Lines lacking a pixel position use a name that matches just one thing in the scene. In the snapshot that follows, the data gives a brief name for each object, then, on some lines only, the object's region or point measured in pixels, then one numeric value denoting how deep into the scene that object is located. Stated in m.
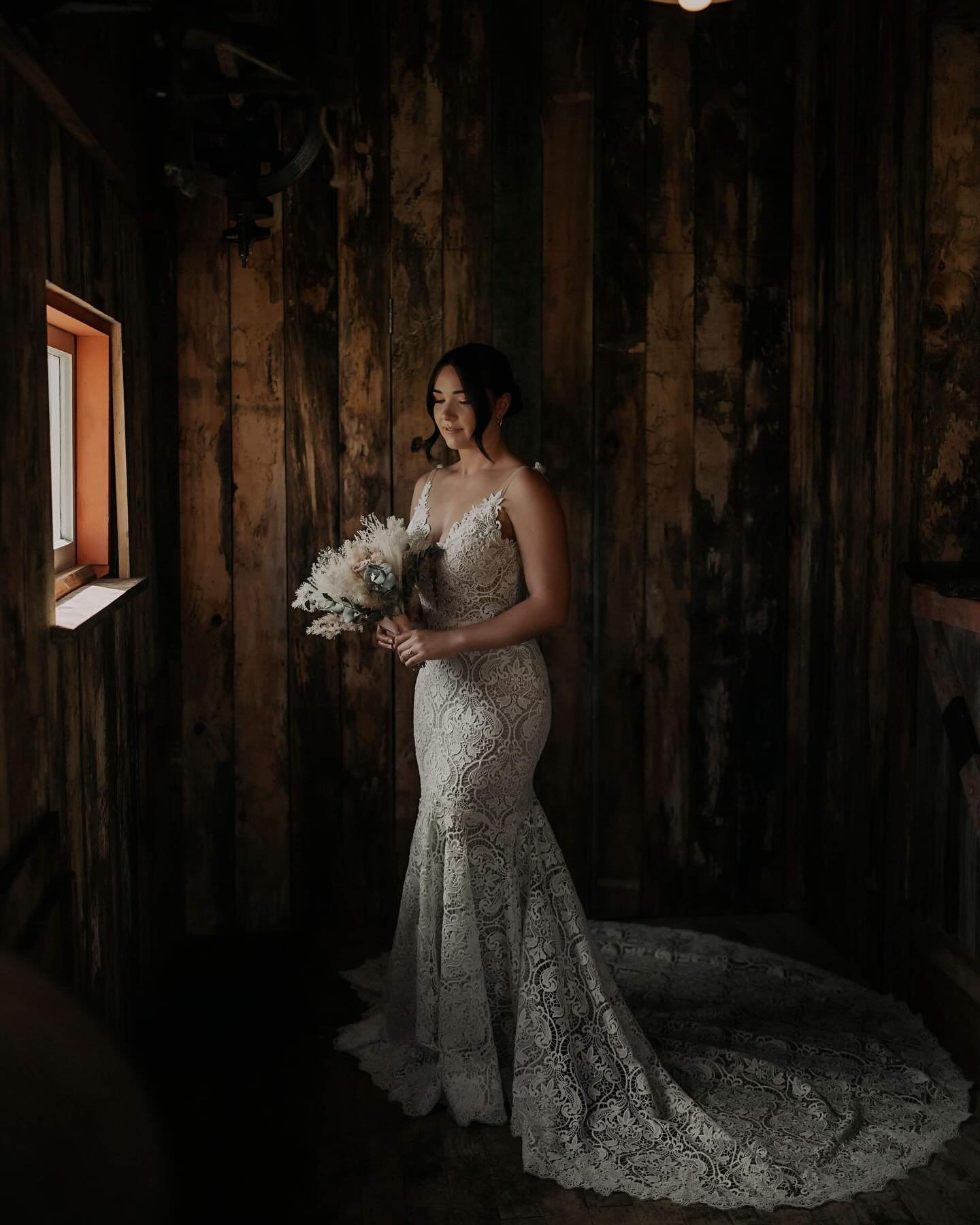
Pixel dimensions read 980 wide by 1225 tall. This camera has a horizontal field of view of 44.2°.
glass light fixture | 2.24
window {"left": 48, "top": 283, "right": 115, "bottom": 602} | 3.19
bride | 2.79
